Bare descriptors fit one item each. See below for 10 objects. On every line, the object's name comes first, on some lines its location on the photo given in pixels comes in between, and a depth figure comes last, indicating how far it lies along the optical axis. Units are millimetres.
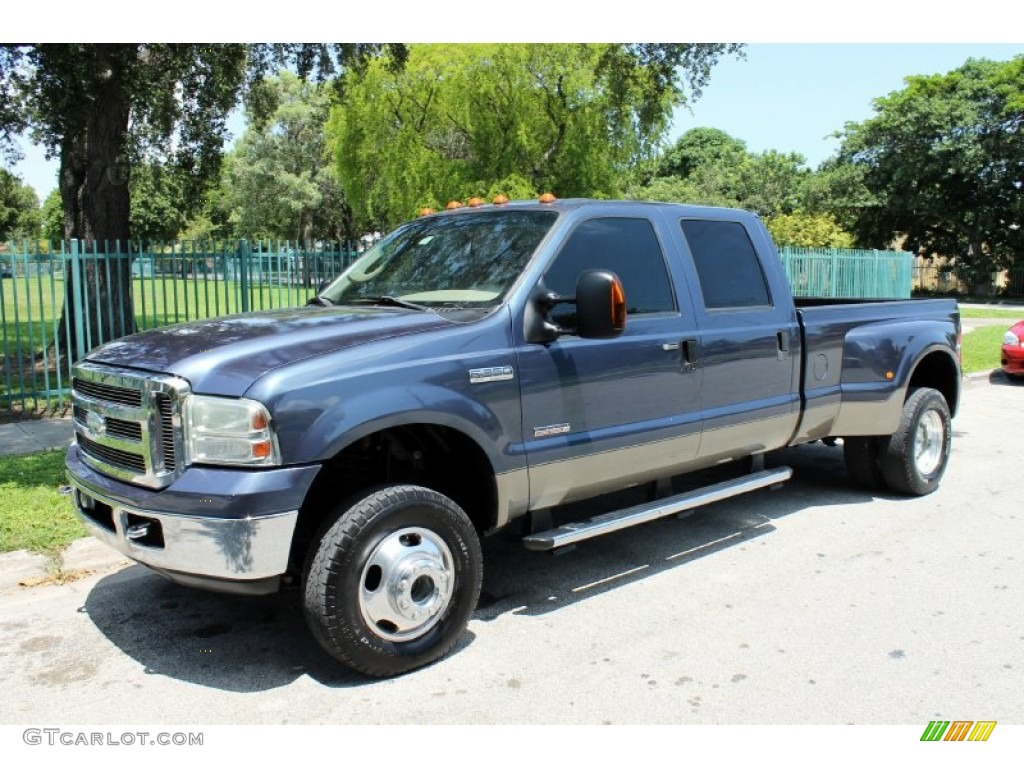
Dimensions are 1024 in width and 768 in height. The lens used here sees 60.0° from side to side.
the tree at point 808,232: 38656
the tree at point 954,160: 37031
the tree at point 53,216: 73438
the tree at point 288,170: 47438
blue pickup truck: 3480
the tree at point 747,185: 49000
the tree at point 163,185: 14688
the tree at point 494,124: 25172
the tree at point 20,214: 75744
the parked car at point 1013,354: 12720
